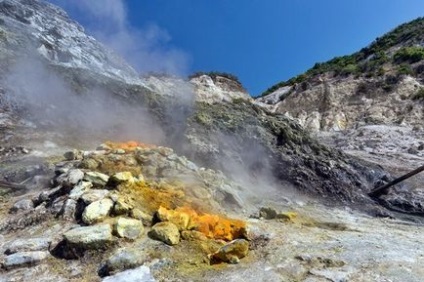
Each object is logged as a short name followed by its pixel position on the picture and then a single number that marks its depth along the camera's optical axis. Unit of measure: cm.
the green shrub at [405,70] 3894
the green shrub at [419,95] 3425
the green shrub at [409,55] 4219
